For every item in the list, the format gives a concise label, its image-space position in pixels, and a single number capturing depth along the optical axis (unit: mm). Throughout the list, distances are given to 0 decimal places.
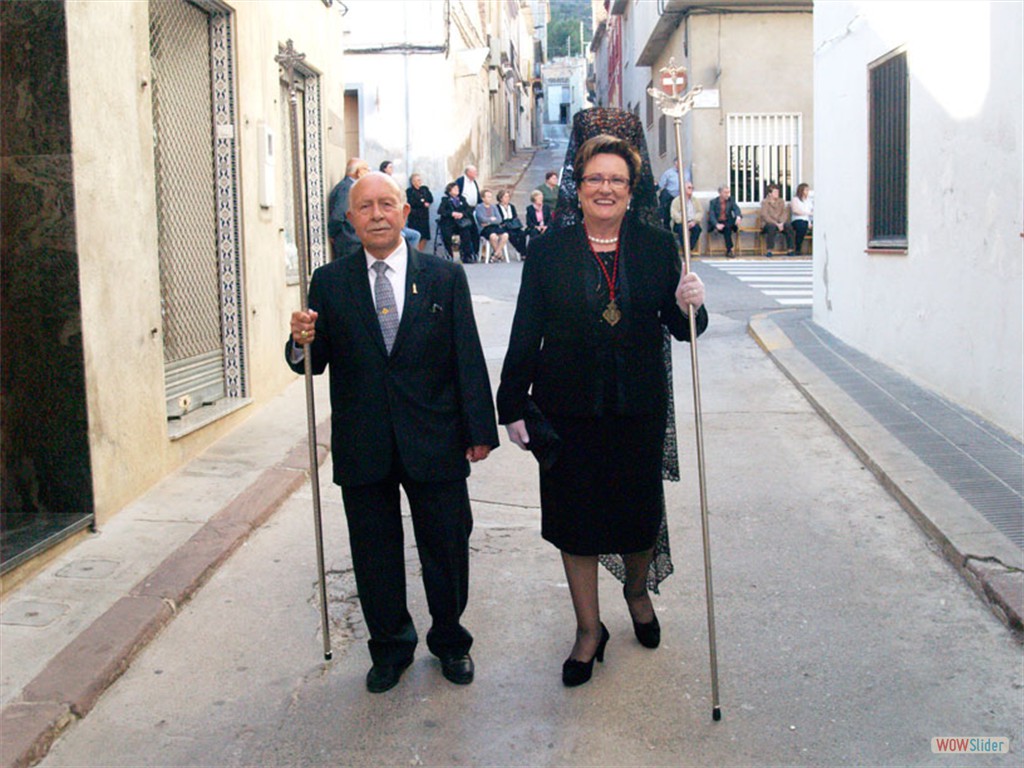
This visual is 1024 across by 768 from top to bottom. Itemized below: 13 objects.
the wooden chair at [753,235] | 23719
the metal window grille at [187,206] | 7766
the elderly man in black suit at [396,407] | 4148
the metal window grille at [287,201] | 10312
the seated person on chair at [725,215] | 22875
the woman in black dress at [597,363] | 4129
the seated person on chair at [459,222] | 20891
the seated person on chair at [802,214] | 23062
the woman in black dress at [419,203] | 20328
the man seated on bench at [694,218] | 18488
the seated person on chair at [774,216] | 23047
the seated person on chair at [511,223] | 21797
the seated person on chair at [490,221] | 21641
